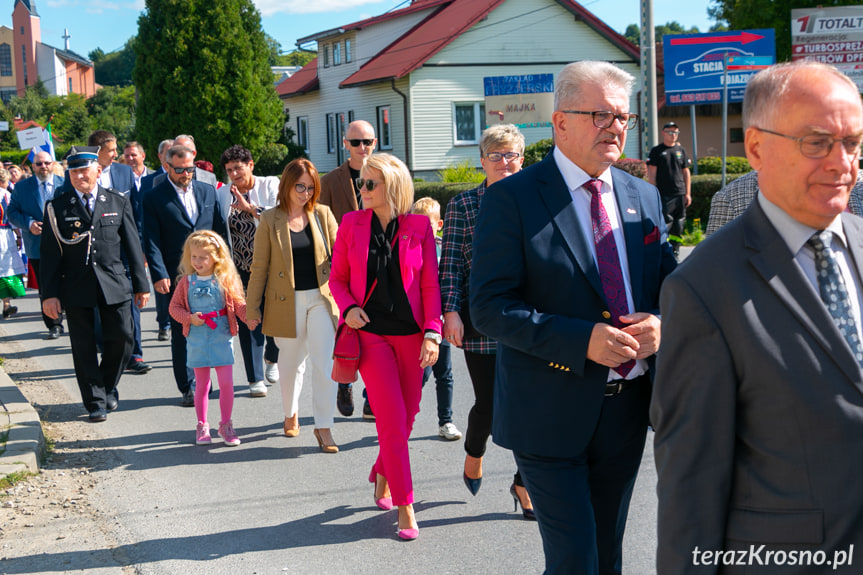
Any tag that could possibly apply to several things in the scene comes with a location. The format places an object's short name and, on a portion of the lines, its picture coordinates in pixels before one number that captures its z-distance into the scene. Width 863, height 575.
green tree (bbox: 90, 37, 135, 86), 142.88
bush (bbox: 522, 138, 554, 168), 25.55
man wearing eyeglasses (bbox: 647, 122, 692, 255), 15.40
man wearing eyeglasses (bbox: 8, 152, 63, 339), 12.28
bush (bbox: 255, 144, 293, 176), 36.28
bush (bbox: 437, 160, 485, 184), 27.50
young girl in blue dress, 6.90
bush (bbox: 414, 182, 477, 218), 23.17
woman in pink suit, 5.13
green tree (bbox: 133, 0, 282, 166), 32.75
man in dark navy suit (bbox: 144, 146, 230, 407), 8.36
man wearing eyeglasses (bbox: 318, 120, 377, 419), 7.36
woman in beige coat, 6.88
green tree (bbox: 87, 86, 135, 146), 71.20
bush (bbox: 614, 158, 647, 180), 16.42
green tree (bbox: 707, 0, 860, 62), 41.66
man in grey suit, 2.05
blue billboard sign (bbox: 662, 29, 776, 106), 29.88
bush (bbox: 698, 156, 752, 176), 25.48
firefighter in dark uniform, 7.56
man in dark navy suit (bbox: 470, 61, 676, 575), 3.13
